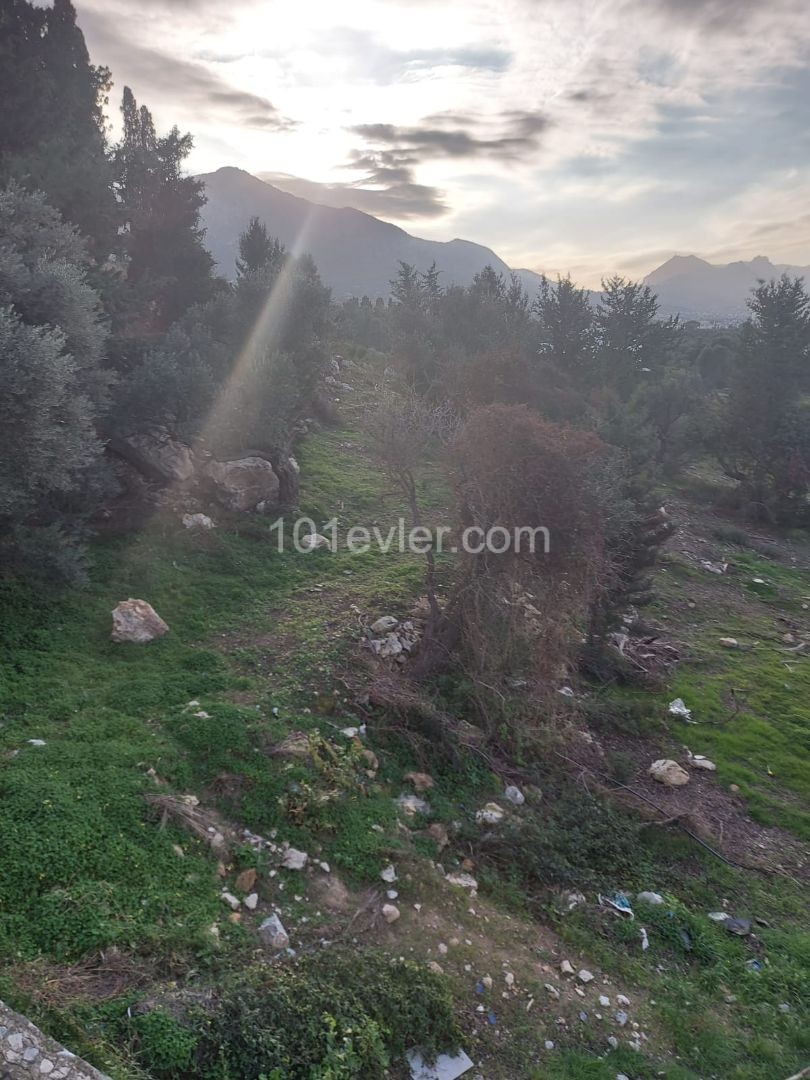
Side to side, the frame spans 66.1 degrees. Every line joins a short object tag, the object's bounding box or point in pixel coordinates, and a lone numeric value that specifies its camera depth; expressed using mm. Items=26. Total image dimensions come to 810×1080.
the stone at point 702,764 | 9461
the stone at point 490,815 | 7215
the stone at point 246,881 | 5500
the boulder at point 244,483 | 13430
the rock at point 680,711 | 10688
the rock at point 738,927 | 6556
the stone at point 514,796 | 7734
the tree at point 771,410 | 23656
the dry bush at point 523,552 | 8617
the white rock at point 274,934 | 5074
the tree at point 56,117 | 15070
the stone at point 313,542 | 13117
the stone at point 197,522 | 12273
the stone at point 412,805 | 7062
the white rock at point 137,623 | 8859
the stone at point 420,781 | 7514
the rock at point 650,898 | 6664
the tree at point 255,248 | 24469
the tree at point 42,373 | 8141
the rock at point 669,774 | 8891
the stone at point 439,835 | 6727
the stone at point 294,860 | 5859
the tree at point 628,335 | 29859
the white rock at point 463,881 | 6312
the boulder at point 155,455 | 12625
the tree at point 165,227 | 19406
